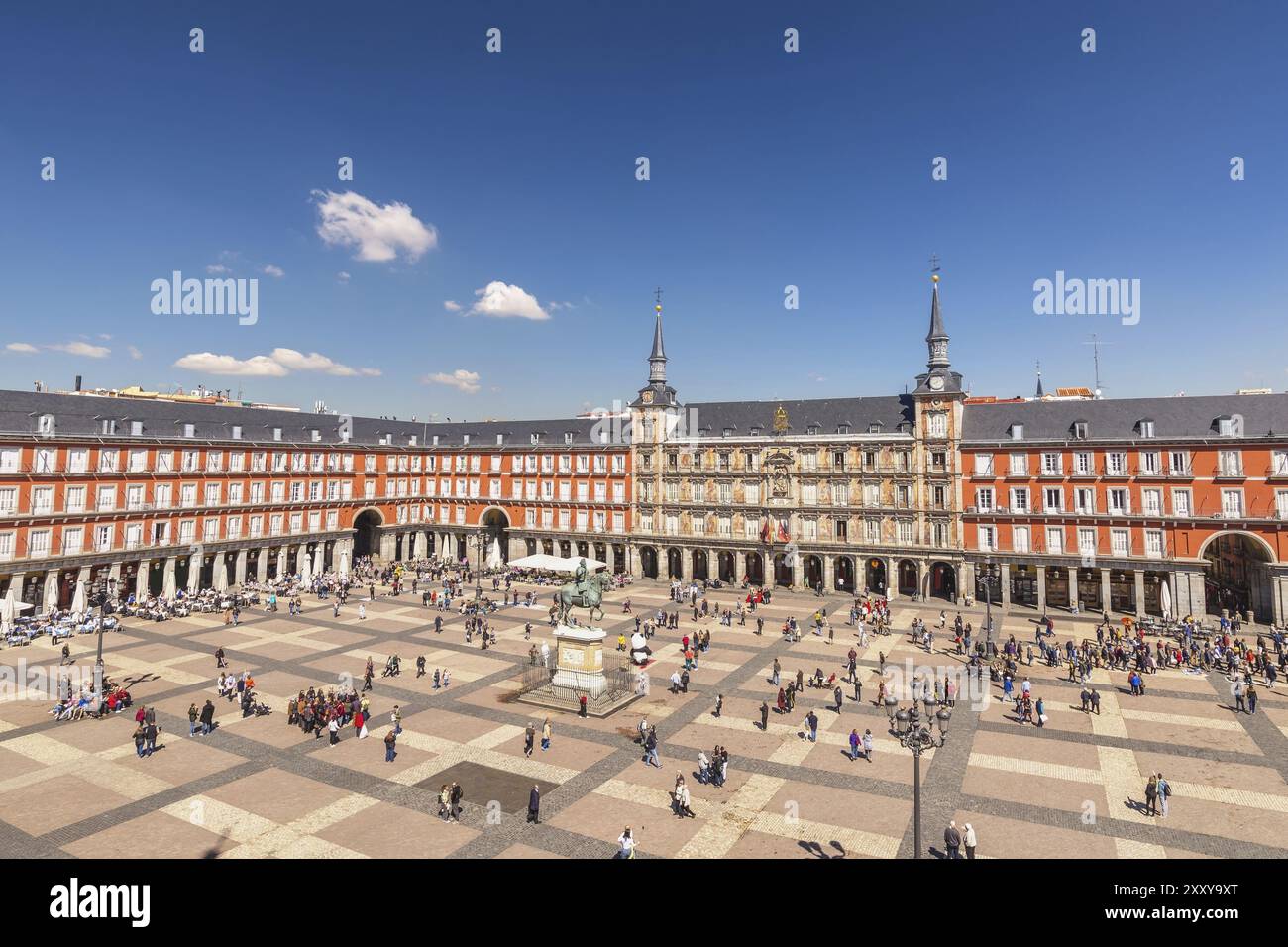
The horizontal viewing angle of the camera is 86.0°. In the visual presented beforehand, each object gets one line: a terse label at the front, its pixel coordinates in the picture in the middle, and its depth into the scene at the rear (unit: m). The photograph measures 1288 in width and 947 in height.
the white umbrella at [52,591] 54.22
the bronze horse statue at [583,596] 37.59
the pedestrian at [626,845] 20.52
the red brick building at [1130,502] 53.28
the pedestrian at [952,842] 20.59
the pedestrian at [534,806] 23.09
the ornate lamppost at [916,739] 18.48
